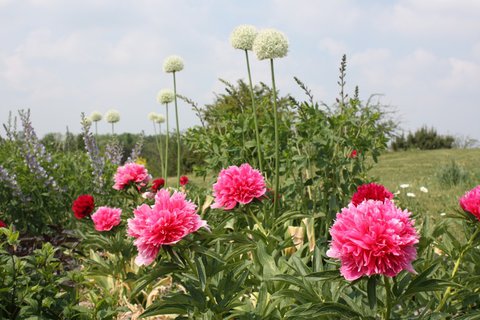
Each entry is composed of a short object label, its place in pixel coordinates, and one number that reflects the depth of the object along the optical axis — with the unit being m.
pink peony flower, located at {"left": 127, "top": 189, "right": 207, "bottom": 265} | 1.87
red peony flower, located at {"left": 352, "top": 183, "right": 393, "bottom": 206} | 2.58
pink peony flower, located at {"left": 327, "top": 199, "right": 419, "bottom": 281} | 1.57
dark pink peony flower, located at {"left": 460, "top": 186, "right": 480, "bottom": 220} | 2.27
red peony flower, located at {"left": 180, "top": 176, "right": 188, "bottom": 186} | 5.42
